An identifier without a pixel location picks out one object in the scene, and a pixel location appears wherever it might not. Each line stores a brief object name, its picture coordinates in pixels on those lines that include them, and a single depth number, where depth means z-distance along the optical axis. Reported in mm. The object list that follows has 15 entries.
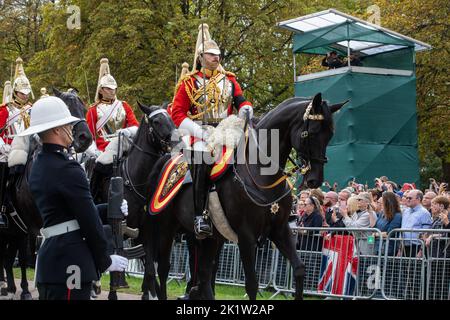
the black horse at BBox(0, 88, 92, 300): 12539
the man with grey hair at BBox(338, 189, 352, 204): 14057
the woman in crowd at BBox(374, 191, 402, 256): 12266
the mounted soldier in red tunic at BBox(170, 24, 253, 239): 10516
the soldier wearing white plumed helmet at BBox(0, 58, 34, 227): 12797
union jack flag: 12188
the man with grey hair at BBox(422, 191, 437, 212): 12635
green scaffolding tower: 23156
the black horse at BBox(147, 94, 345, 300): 8797
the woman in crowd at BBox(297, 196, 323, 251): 13070
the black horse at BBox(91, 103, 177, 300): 11586
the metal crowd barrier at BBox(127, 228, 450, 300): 11117
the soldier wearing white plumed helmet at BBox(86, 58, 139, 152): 12438
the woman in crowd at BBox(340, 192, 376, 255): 12773
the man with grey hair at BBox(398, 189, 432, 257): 11492
